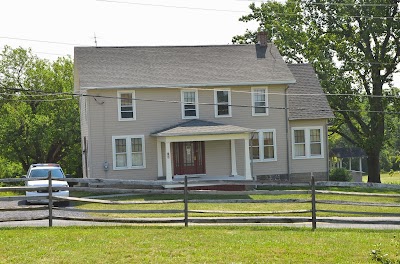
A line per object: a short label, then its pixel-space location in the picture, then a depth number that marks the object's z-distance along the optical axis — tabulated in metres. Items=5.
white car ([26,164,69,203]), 26.91
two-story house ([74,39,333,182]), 35.03
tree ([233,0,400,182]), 43.03
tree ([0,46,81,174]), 50.19
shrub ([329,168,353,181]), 40.22
